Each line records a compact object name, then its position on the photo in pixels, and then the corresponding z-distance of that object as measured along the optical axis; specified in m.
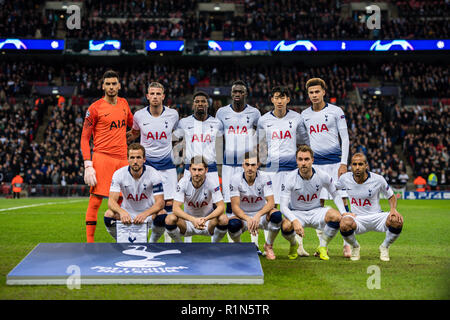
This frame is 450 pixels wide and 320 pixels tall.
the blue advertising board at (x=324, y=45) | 31.56
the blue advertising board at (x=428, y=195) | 23.03
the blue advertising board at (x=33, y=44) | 31.33
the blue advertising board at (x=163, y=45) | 31.98
